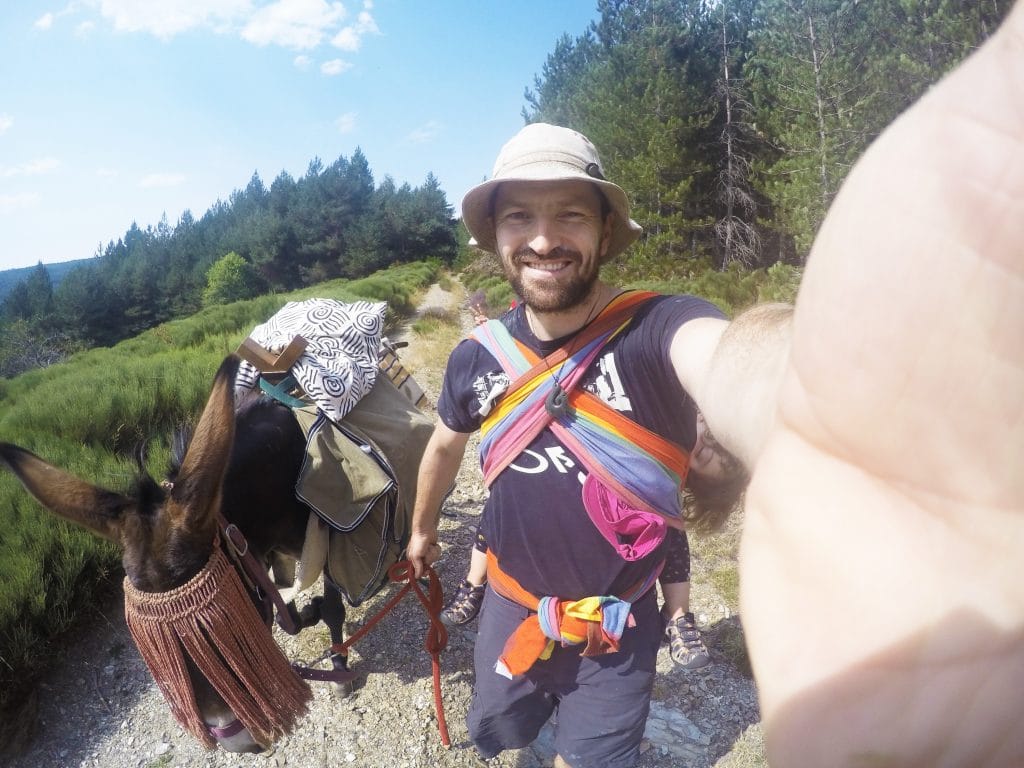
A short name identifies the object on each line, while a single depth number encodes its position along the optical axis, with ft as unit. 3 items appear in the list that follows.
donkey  4.60
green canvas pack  7.05
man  4.50
